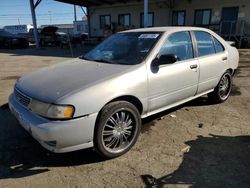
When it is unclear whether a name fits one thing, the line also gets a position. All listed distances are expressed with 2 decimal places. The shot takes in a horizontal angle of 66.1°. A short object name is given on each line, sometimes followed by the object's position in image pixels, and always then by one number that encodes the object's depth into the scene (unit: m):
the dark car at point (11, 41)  16.56
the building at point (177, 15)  13.31
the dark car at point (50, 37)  17.36
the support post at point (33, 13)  15.47
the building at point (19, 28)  41.13
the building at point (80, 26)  36.63
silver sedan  2.16
